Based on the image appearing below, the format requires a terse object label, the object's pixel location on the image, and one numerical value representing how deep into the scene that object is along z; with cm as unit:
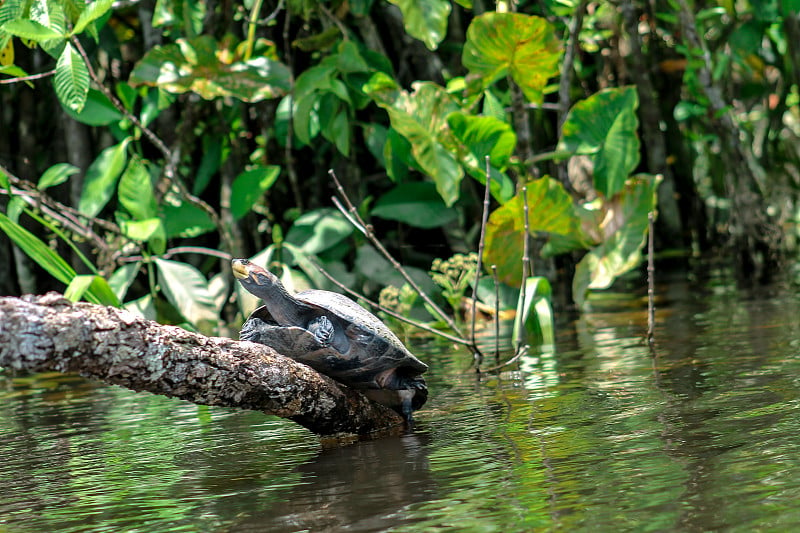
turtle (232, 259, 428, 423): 572
